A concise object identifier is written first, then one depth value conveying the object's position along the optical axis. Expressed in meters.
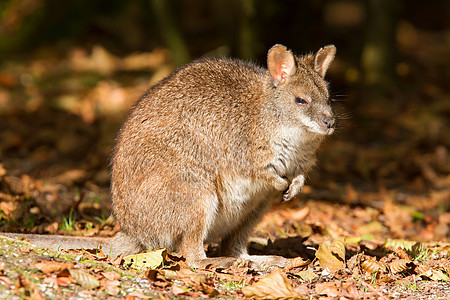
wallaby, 9.45
